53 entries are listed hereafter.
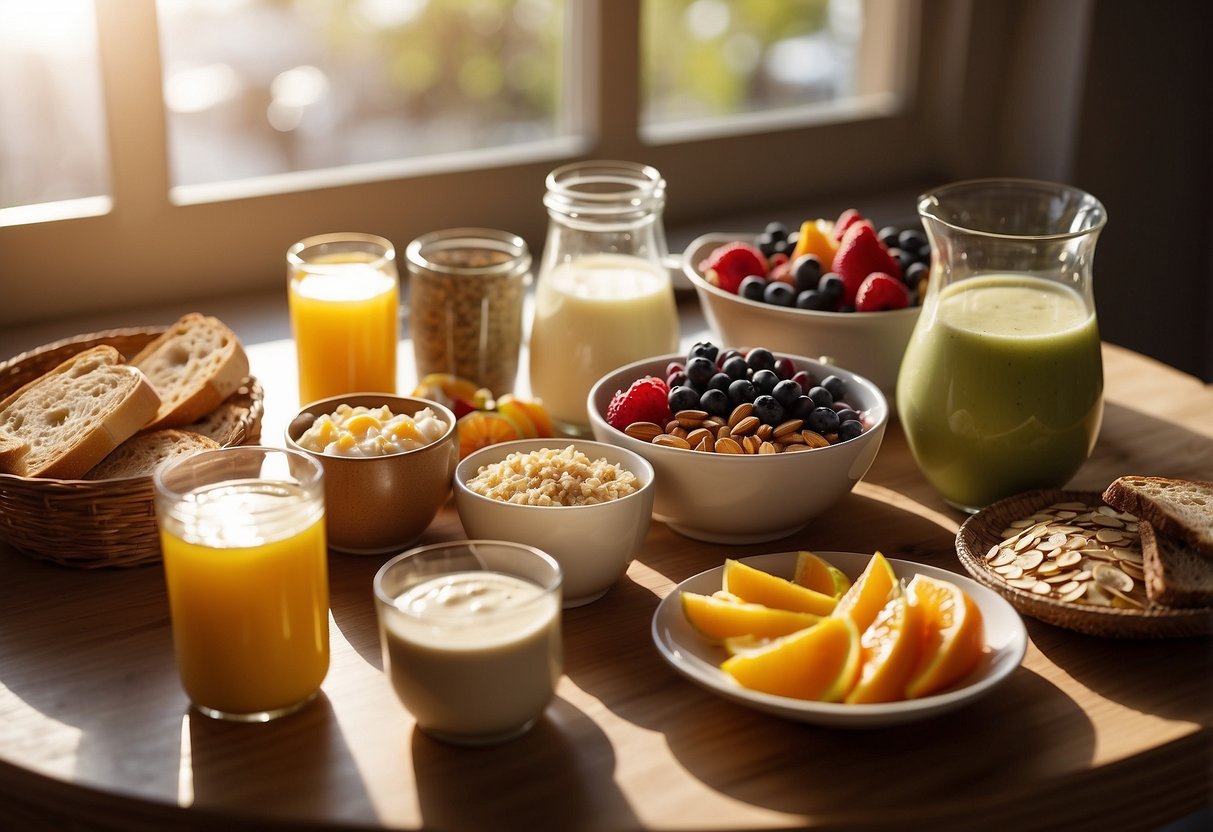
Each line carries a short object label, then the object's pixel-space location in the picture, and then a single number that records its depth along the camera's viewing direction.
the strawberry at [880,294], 1.41
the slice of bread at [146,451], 1.21
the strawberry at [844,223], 1.51
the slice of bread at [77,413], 1.16
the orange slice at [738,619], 0.98
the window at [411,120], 1.89
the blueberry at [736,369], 1.25
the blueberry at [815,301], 1.42
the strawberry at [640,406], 1.23
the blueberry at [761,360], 1.27
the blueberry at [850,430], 1.20
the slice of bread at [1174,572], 1.02
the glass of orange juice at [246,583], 0.90
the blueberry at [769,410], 1.20
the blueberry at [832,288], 1.42
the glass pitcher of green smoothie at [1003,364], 1.23
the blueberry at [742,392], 1.22
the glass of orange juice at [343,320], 1.44
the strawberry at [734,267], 1.50
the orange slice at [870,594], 0.99
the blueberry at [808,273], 1.44
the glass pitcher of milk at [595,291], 1.43
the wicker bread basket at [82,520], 1.10
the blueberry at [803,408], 1.21
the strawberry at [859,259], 1.44
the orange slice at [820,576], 1.06
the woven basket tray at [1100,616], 1.02
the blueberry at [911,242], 1.52
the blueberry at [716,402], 1.22
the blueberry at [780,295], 1.43
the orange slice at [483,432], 1.33
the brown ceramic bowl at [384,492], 1.13
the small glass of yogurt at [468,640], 0.87
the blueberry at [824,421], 1.20
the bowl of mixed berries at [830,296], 1.41
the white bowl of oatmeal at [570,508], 1.07
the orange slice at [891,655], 0.91
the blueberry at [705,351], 1.29
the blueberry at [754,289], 1.45
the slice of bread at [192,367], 1.29
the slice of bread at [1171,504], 1.07
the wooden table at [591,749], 0.85
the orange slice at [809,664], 0.92
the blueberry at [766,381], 1.23
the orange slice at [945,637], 0.92
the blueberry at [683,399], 1.23
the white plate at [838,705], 0.89
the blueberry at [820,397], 1.22
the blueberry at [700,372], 1.25
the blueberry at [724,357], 1.28
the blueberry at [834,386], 1.26
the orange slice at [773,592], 1.02
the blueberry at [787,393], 1.21
